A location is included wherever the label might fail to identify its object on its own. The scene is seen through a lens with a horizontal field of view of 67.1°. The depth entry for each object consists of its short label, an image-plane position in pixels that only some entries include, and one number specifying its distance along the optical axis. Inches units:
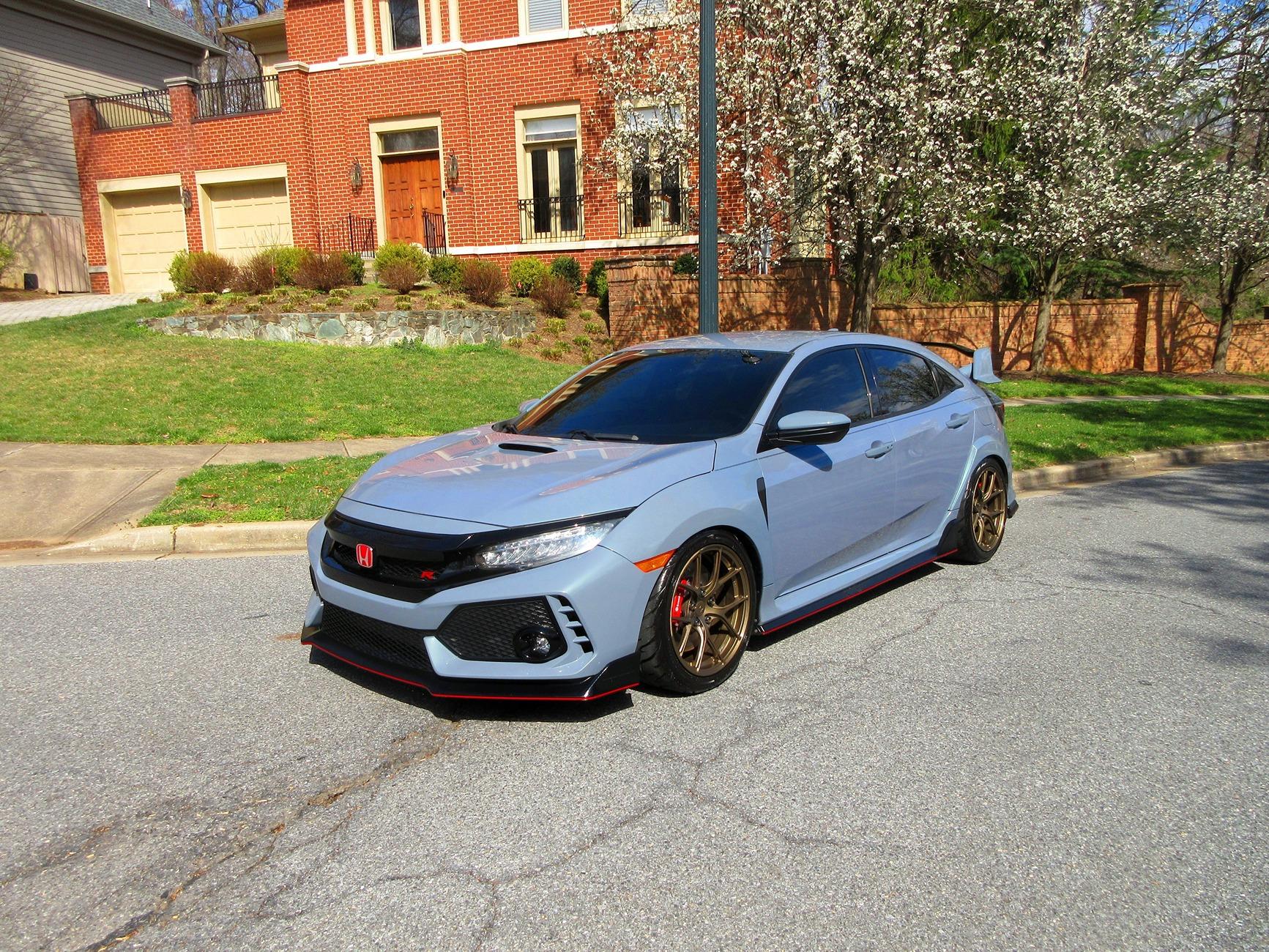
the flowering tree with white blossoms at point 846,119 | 576.1
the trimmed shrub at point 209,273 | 697.6
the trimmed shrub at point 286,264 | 703.1
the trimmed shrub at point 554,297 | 715.4
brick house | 809.5
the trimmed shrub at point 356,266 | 703.7
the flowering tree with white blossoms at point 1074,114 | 633.0
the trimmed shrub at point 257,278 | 687.1
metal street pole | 362.9
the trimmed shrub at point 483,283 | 690.8
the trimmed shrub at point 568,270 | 776.9
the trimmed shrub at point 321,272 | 684.7
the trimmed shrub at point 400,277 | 681.0
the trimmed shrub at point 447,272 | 714.8
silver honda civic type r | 151.2
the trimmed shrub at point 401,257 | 707.4
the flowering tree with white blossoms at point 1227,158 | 736.3
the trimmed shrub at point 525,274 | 753.0
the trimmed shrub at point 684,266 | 706.8
